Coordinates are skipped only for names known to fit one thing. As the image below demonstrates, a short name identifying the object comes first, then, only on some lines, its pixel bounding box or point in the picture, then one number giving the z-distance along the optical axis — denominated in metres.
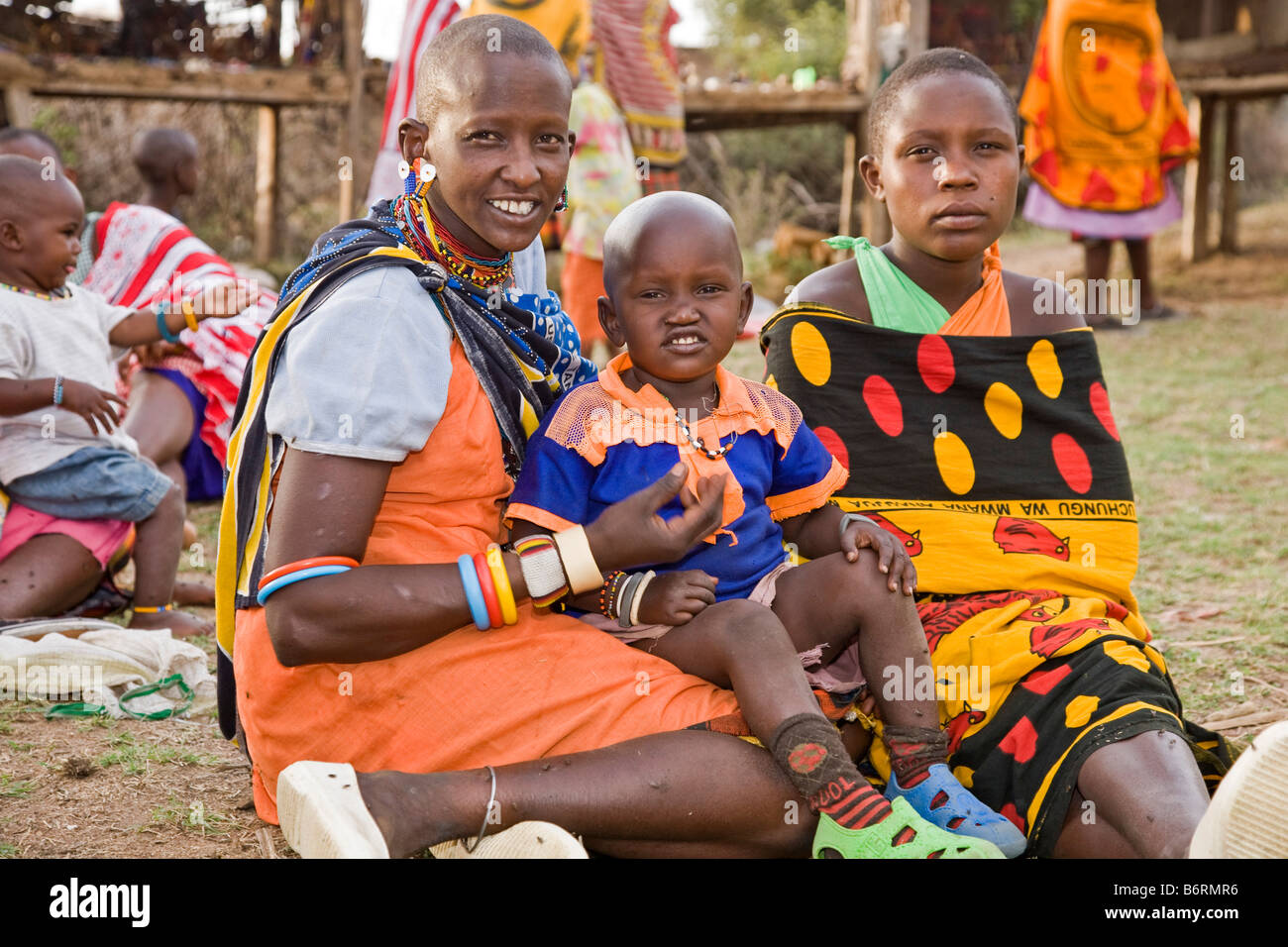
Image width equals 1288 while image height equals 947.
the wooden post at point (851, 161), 9.89
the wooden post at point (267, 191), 9.39
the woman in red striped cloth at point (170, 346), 4.85
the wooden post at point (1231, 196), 11.07
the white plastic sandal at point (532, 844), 1.91
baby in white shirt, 3.64
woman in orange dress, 2.03
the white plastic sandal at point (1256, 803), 1.71
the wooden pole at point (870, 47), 9.61
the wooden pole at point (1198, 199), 10.95
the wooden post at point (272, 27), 9.01
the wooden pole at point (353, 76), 8.52
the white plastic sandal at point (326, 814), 1.83
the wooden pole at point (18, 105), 7.57
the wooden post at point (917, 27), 9.84
